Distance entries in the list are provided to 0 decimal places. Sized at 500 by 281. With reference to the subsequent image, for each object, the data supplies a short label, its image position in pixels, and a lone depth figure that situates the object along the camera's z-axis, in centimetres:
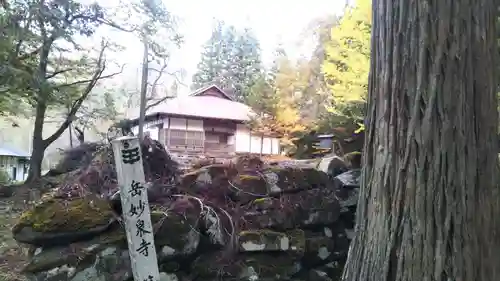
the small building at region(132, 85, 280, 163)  1187
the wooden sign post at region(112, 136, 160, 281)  218
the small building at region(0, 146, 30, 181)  1485
